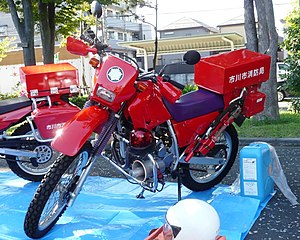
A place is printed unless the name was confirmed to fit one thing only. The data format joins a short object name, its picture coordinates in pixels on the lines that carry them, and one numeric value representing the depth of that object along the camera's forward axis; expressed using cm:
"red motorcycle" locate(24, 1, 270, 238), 304
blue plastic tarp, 317
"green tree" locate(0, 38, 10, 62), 2356
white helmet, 193
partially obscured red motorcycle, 436
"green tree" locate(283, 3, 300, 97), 1054
